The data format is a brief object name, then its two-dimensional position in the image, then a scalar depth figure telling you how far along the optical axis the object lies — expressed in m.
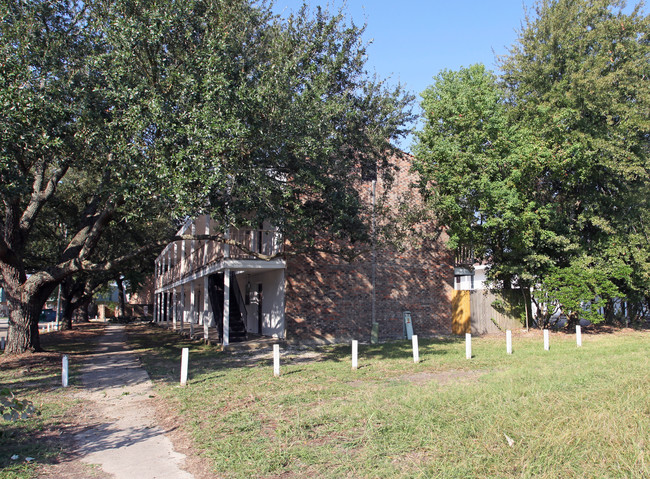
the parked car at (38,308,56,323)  48.97
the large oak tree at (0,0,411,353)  9.84
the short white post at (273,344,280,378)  11.18
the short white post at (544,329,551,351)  14.99
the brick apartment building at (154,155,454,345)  17.89
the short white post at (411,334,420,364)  12.77
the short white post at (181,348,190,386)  10.30
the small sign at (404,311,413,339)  19.94
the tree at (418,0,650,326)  18.11
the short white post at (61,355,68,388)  10.54
